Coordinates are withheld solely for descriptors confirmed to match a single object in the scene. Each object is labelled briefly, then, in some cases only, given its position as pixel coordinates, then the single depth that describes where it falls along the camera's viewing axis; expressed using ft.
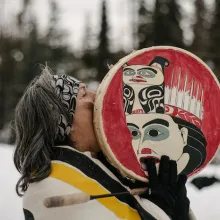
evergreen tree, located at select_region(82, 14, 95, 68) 93.15
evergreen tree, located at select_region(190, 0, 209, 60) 84.64
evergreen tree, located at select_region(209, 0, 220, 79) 78.02
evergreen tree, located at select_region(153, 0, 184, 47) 81.71
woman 6.20
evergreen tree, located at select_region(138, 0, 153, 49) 87.56
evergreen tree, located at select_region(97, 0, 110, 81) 85.92
